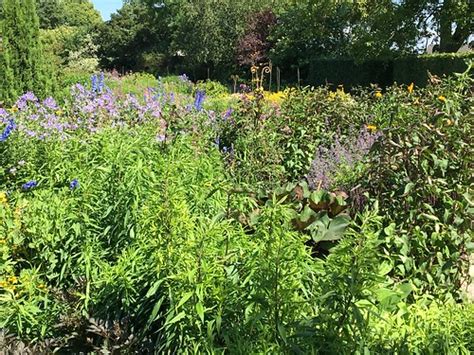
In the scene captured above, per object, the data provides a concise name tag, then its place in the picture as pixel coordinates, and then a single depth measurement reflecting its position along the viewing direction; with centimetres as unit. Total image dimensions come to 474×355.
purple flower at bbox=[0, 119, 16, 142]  412
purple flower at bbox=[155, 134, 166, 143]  465
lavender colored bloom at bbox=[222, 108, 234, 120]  567
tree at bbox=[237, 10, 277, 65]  2553
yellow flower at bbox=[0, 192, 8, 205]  354
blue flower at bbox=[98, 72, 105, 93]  610
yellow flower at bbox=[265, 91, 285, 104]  1029
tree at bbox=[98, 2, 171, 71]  3724
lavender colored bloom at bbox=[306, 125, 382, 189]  463
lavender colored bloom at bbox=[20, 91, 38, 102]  529
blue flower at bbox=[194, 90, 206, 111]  553
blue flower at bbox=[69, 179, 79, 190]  322
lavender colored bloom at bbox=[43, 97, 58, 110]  535
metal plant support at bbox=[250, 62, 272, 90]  575
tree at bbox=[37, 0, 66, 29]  6448
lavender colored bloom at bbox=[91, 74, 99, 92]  602
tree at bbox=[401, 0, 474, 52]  1777
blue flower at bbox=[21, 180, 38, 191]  360
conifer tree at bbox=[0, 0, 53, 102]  1031
